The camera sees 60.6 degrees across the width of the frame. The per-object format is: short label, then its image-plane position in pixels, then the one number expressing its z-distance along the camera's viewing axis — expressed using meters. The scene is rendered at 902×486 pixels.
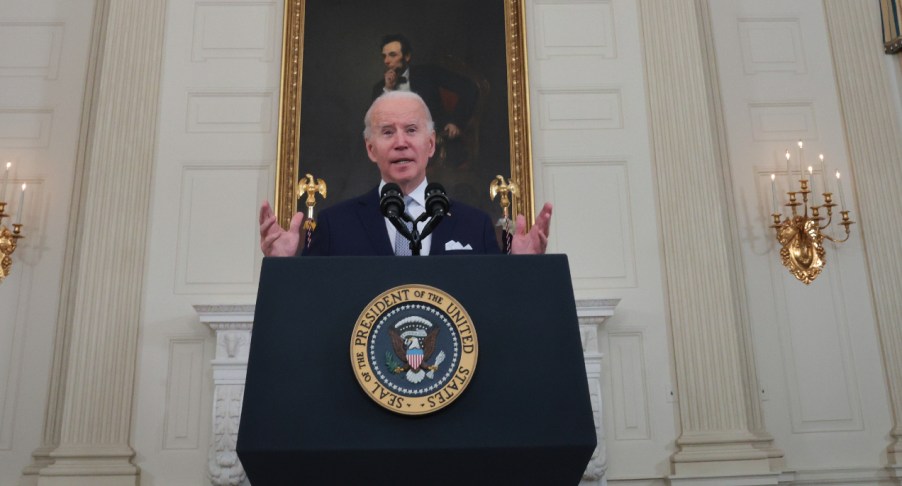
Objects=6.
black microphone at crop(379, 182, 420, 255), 2.02
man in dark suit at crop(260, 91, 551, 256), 2.88
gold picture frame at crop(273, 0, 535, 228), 5.04
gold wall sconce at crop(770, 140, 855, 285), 5.05
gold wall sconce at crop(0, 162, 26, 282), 4.89
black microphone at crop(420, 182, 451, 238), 2.07
